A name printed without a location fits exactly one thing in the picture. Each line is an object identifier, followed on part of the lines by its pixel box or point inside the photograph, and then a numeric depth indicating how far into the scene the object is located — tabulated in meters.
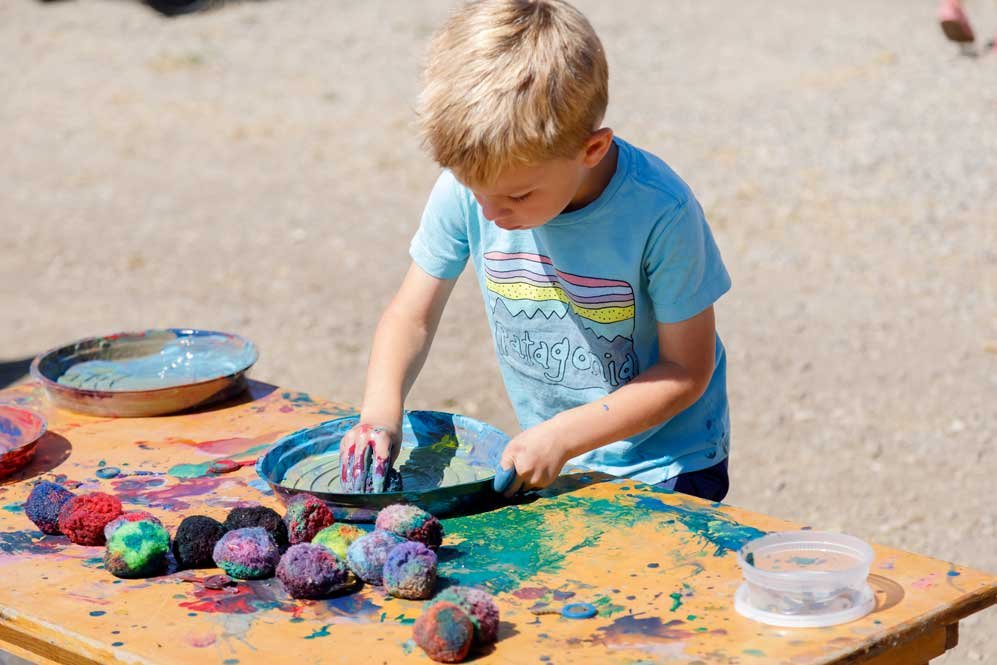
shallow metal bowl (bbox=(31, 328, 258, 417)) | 2.69
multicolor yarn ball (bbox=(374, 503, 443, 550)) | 2.28
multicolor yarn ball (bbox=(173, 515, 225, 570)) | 2.28
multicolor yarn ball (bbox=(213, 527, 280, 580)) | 2.26
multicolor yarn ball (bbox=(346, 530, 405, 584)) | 2.24
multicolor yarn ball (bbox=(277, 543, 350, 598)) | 2.22
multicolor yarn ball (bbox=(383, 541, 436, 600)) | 2.21
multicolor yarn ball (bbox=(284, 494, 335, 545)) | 2.31
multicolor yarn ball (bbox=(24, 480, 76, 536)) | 2.36
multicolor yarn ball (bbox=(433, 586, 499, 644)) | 2.13
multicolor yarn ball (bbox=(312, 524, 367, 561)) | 2.28
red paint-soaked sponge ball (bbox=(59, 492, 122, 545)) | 2.34
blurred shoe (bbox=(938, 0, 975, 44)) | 6.82
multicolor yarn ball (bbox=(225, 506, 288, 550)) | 2.31
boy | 2.34
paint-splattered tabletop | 2.13
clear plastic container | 2.14
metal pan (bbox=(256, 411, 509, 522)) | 2.39
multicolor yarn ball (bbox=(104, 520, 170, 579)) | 2.26
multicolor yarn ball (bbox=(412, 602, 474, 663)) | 2.10
